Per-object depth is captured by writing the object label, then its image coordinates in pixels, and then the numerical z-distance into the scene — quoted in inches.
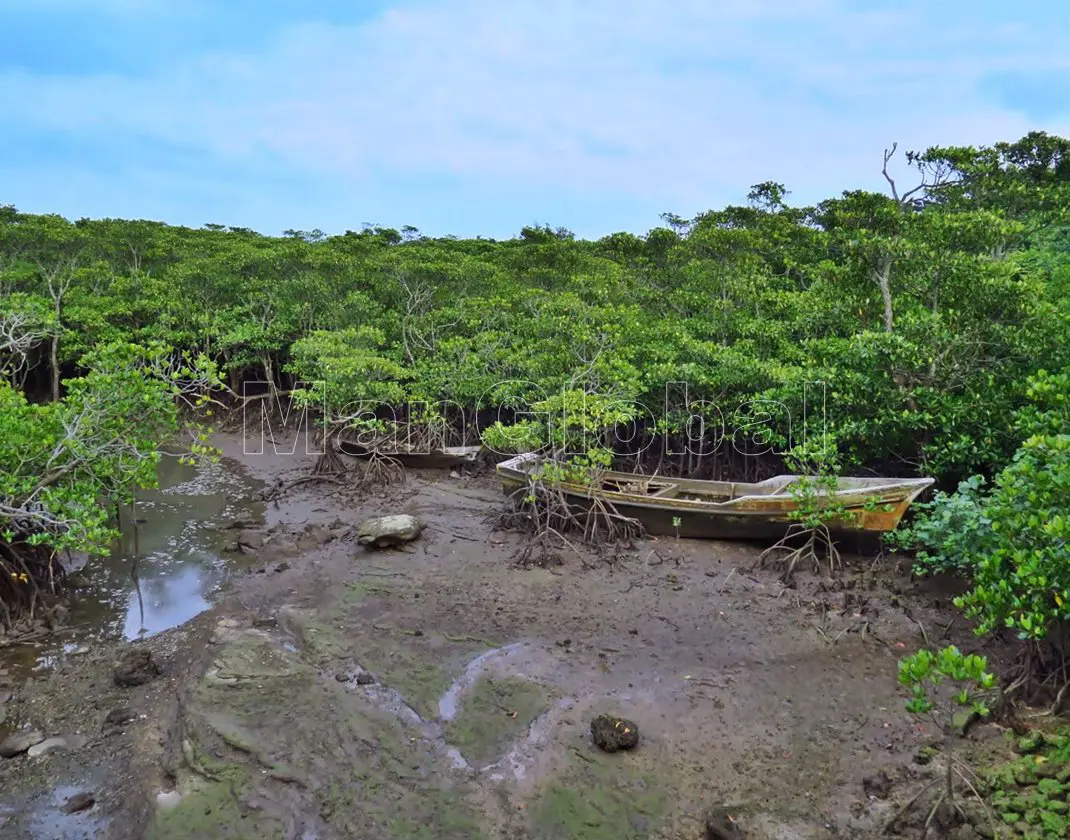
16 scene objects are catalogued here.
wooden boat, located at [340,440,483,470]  649.6
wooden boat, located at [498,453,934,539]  378.0
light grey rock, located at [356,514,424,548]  452.1
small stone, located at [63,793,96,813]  224.1
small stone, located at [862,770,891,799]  214.2
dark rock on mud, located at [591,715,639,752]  245.9
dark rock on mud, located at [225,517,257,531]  518.6
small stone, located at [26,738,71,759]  249.4
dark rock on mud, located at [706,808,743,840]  202.1
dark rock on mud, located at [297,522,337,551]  476.4
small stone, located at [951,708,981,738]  226.5
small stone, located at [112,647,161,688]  295.6
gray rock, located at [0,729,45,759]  248.5
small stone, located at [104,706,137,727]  268.8
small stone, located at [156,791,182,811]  219.0
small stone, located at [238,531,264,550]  473.4
